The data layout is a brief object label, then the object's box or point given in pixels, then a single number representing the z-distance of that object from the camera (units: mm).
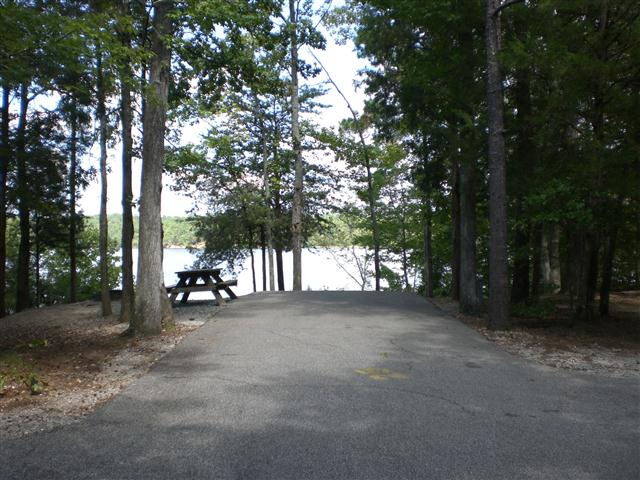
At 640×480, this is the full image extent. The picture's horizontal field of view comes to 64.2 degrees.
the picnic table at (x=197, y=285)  11562
